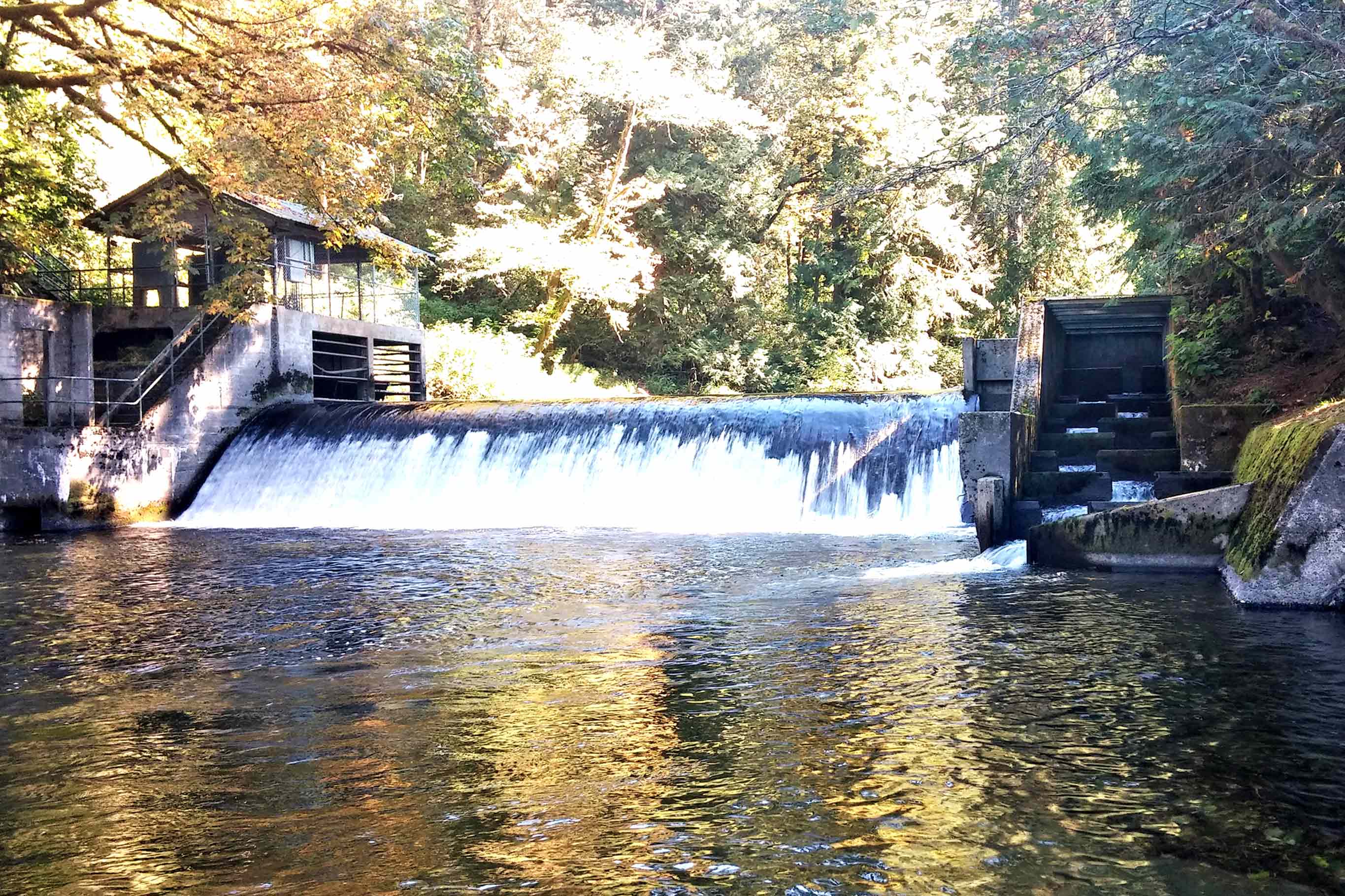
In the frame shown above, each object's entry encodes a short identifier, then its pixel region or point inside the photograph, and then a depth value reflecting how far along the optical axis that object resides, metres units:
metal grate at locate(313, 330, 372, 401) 26.20
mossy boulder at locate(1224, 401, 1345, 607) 7.80
